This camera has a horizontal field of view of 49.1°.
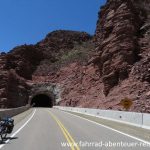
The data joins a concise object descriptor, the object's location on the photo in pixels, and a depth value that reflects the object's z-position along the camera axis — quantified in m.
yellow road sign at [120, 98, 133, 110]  14.08
